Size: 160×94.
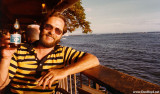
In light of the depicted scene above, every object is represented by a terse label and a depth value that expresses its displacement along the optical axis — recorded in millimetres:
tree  6101
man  737
